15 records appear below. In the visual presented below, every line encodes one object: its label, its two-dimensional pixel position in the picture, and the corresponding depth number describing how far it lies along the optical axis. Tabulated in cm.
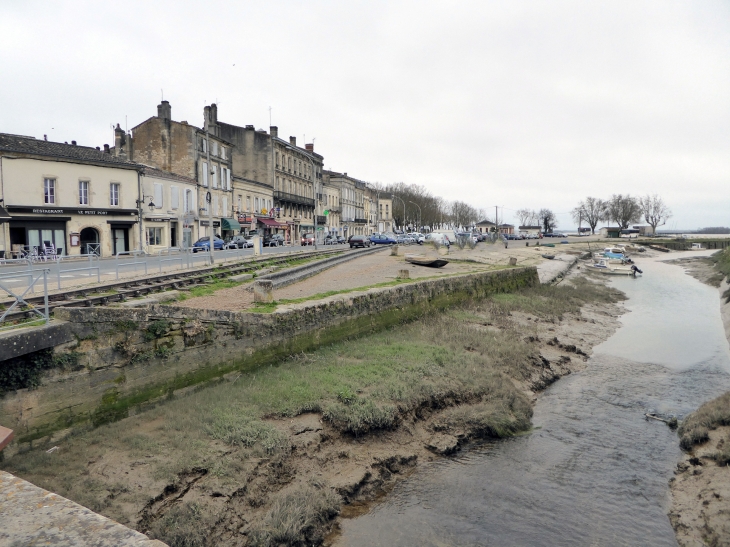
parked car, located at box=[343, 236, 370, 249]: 4656
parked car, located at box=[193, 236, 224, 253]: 3153
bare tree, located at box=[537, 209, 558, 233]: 13725
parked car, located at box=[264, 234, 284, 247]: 4495
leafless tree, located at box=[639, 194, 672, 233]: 12331
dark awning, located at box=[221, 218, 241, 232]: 4477
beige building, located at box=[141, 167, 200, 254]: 3466
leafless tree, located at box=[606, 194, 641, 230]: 11444
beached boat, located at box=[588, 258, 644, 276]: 4381
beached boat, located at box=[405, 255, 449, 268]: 2975
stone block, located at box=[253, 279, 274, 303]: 1276
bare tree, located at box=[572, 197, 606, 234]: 12862
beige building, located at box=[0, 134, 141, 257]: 2652
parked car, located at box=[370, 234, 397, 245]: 5194
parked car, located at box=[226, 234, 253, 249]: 3797
